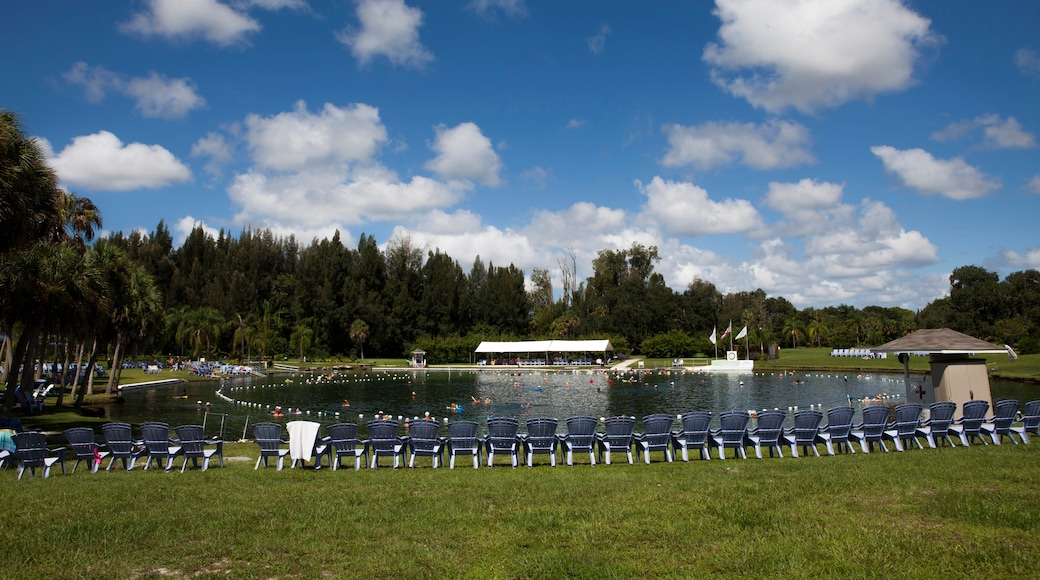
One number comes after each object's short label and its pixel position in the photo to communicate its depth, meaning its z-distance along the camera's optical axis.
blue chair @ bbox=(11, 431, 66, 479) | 11.73
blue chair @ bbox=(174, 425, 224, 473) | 12.54
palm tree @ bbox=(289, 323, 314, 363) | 85.06
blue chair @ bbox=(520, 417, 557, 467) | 12.63
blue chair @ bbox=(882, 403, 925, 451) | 13.08
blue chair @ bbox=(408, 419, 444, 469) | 12.48
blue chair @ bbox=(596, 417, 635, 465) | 12.62
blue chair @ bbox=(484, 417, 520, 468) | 12.60
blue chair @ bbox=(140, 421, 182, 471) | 12.54
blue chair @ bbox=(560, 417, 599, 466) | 12.61
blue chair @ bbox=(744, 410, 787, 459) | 12.84
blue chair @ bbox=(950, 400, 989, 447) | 13.23
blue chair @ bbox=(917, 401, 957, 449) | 13.28
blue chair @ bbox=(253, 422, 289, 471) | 12.38
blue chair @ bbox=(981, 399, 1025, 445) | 13.22
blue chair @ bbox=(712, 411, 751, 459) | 12.84
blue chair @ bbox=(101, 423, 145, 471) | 12.62
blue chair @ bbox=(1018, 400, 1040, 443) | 13.88
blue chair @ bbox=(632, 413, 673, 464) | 12.69
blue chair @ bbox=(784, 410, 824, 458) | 12.78
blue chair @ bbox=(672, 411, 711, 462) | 12.80
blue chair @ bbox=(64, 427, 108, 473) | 12.44
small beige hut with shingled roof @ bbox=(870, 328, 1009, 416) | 16.50
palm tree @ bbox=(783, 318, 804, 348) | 99.43
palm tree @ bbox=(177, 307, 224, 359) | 77.44
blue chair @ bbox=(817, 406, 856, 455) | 12.98
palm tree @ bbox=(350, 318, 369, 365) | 85.81
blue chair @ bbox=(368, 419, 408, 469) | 12.61
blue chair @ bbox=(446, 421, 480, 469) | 12.66
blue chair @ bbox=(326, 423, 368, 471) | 12.60
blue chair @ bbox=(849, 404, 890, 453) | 12.79
